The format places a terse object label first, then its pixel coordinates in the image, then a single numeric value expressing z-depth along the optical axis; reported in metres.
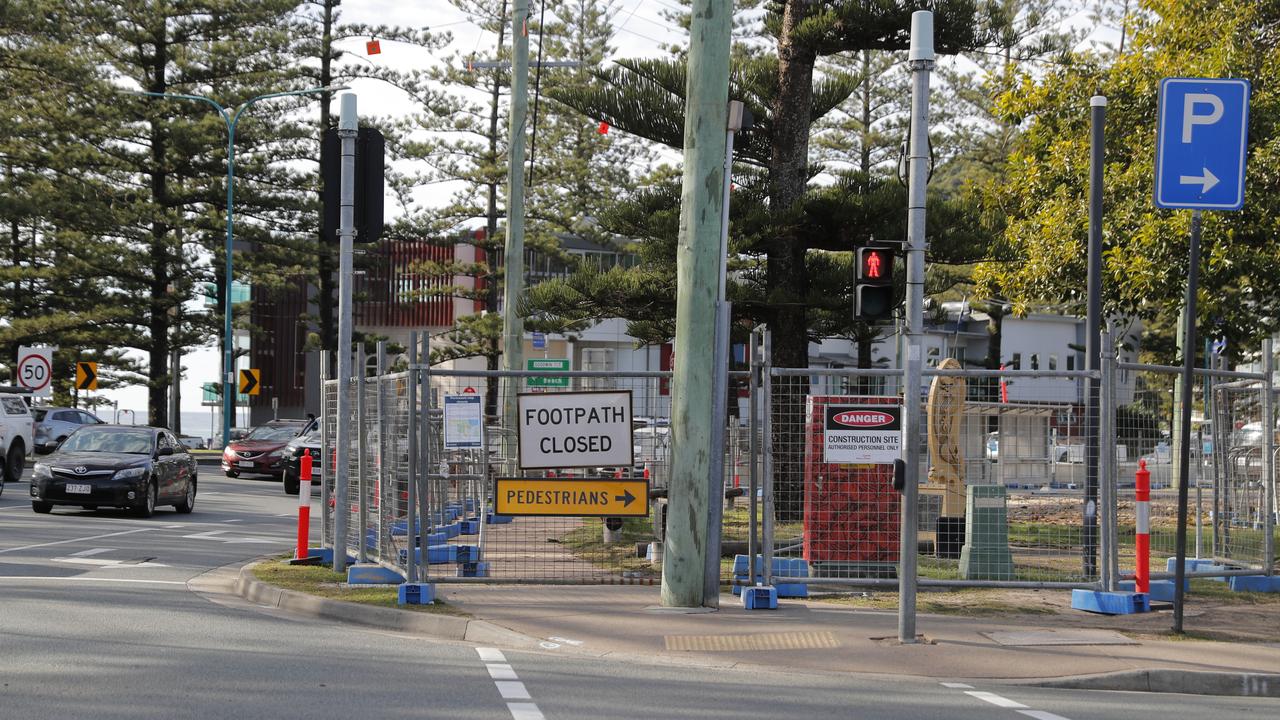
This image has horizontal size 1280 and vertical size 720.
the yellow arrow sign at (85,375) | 43.03
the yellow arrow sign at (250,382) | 45.41
